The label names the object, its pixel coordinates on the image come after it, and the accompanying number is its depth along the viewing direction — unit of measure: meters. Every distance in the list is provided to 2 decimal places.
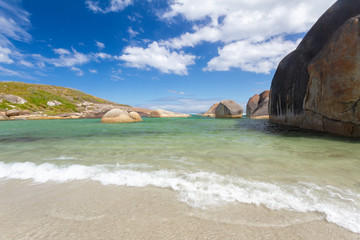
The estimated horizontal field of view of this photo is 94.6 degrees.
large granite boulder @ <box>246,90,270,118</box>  28.79
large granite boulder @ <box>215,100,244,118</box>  32.72
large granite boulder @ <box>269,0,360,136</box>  6.33
